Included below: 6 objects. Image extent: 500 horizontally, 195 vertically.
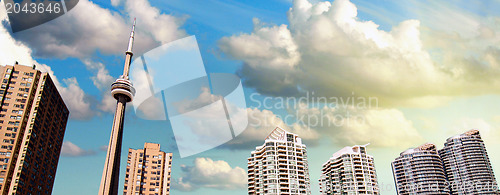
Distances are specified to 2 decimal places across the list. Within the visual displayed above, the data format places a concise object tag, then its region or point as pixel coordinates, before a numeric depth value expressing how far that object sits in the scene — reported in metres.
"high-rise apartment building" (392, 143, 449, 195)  153.62
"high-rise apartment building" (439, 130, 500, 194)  155.62
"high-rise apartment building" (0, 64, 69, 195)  89.38
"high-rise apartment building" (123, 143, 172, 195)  108.75
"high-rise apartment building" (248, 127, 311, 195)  110.19
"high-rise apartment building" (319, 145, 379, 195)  121.31
